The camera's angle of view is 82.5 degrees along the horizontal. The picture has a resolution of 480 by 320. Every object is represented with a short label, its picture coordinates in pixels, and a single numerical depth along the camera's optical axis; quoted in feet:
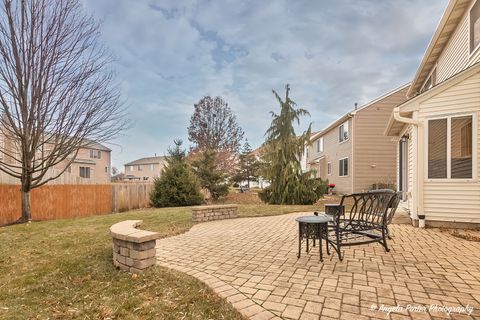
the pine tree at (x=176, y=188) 44.93
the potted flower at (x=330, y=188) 70.58
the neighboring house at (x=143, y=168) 166.40
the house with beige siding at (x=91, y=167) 40.52
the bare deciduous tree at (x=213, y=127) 97.40
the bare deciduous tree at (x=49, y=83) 27.22
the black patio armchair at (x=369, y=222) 14.34
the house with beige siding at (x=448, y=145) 21.36
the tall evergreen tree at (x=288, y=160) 45.26
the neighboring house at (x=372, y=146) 58.30
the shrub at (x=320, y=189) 46.96
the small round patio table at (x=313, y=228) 14.34
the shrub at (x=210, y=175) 54.24
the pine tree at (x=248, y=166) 90.59
